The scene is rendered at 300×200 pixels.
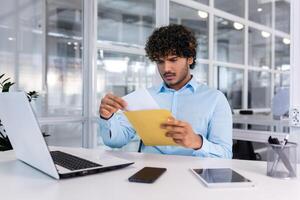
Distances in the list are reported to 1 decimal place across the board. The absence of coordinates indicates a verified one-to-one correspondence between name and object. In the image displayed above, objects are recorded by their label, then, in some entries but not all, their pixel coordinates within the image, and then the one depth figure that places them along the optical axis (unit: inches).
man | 54.6
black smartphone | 37.0
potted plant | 92.7
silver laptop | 36.4
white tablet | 35.0
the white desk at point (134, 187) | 32.0
